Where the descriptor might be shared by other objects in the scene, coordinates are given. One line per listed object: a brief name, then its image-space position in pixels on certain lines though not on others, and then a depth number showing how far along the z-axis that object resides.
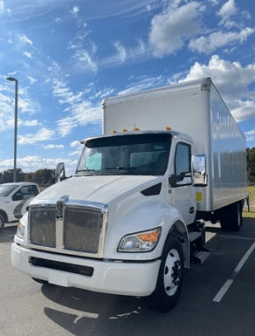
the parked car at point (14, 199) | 10.73
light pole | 15.72
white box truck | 3.39
